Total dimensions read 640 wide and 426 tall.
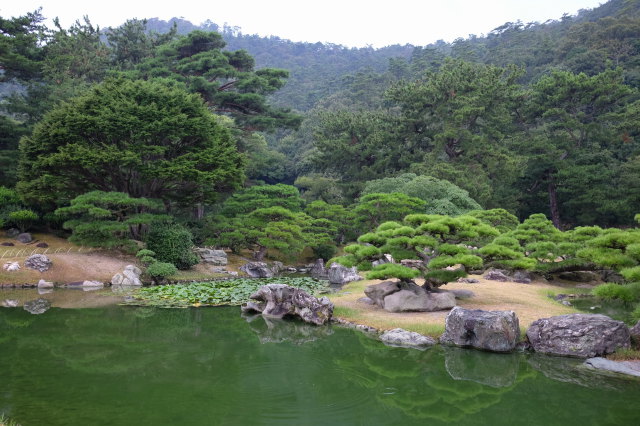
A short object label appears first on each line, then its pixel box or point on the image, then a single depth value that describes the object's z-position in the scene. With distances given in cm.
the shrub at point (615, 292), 718
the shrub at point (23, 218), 1731
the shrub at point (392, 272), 973
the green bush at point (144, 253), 1575
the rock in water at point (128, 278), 1496
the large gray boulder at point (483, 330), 748
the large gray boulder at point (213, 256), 1858
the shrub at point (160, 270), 1511
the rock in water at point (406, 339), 794
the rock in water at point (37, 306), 1030
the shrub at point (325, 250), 2305
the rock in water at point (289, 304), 970
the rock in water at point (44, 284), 1391
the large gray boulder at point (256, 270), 1819
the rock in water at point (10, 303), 1079
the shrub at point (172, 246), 1655
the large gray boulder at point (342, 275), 1661
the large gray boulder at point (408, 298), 1011
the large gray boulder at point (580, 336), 700
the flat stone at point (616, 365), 629
